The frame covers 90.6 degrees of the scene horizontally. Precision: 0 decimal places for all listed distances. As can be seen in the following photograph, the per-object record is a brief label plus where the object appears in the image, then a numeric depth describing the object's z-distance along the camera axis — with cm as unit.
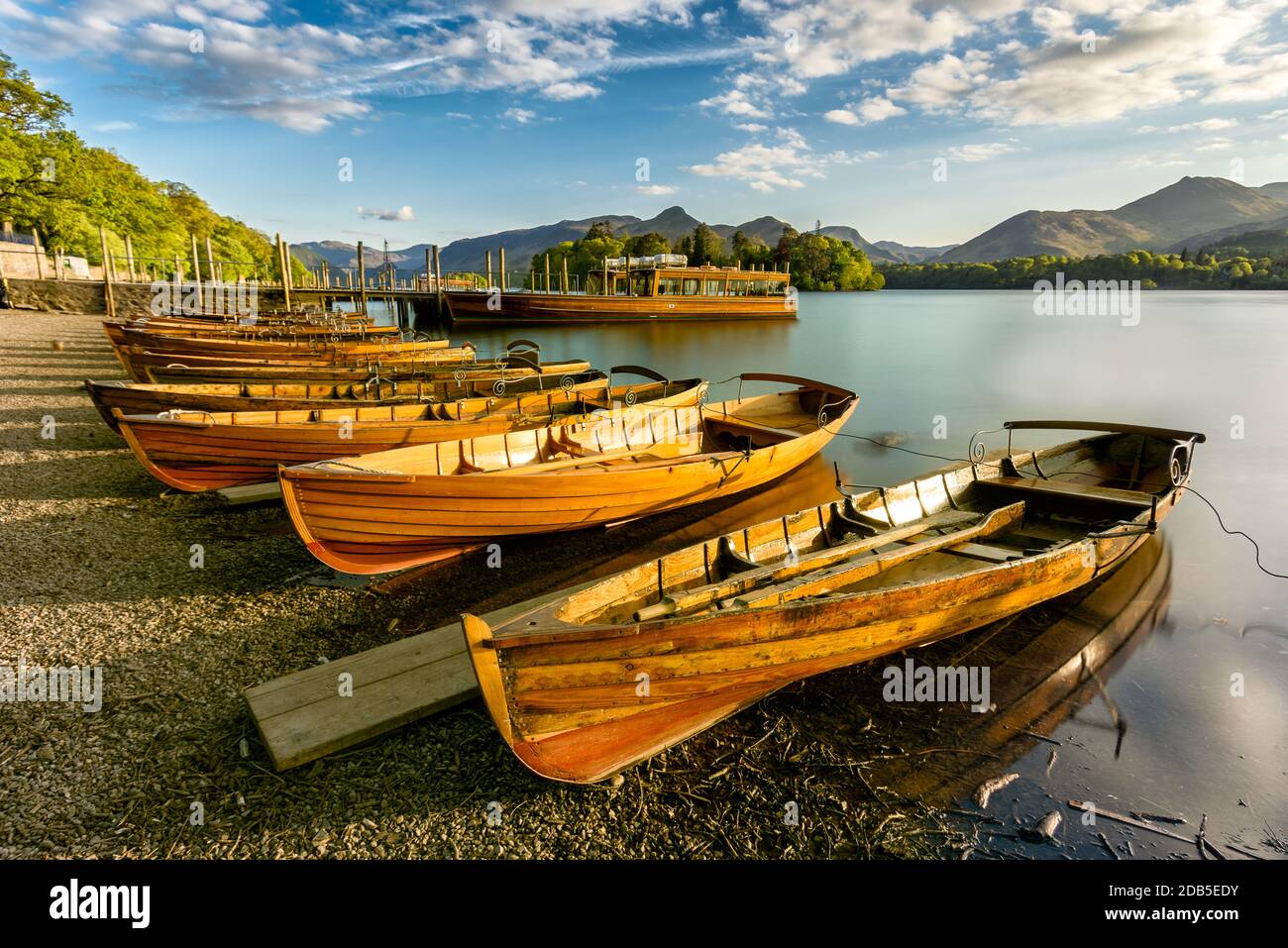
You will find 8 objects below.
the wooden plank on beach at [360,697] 448
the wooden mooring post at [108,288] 3291
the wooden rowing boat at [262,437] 939
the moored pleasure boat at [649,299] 5456
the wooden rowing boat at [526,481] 725
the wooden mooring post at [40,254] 3722
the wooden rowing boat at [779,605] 414
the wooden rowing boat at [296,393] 1060
